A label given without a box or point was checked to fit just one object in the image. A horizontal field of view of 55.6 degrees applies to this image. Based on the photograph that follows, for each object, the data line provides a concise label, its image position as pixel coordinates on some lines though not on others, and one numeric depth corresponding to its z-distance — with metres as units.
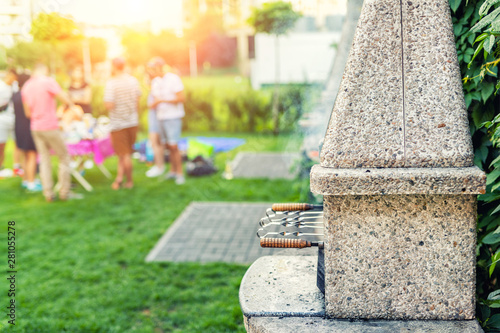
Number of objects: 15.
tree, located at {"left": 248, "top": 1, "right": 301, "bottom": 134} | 12.04
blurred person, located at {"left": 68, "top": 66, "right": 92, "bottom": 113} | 9.28
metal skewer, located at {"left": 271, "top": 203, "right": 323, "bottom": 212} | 2.11
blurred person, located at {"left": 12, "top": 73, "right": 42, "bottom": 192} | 7.91
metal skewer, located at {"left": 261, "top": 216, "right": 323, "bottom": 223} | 2.17
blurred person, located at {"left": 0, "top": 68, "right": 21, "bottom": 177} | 8.27
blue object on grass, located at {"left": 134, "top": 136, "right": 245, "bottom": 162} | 10.14
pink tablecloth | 8.09
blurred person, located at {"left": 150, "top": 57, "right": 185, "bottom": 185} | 8.10
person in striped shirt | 7.66
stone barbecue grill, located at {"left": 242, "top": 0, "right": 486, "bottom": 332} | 1.69
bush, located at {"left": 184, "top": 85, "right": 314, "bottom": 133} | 13.09
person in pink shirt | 6.96
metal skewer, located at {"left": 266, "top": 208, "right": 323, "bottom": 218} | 2.17
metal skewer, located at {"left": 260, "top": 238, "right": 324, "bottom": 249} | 1.92
